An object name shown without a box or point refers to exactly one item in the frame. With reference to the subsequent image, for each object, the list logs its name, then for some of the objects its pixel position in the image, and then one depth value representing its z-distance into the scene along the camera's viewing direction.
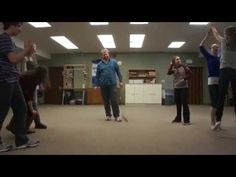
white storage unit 9.49
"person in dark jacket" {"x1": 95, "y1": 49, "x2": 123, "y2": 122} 3.73
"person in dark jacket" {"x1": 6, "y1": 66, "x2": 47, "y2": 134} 2.38
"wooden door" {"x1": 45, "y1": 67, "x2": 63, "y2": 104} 10.27
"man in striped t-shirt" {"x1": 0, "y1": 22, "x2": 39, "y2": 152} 1.81
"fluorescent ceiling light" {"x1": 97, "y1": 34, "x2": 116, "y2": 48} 7.04
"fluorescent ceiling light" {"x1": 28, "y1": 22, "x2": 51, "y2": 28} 5.60
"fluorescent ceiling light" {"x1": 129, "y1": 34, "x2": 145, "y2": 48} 7.04
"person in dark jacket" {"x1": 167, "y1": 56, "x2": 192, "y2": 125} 3.44
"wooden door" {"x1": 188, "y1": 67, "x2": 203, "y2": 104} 10.11
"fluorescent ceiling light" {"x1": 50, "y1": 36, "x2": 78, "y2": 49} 7.20
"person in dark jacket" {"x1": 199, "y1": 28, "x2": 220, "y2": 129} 2.90
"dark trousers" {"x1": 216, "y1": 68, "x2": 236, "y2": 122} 2.54
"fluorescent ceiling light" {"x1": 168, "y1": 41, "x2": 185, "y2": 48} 7.97
